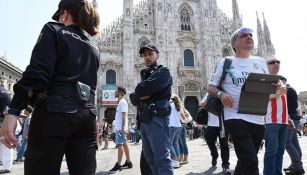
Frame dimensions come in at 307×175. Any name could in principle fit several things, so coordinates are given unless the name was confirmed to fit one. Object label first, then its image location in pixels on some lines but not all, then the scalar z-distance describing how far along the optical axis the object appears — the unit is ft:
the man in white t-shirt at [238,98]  9.15
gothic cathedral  90.17
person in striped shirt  13.33
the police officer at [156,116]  10.92
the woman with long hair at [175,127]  21.30
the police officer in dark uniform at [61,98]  6.17
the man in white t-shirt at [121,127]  20.28
